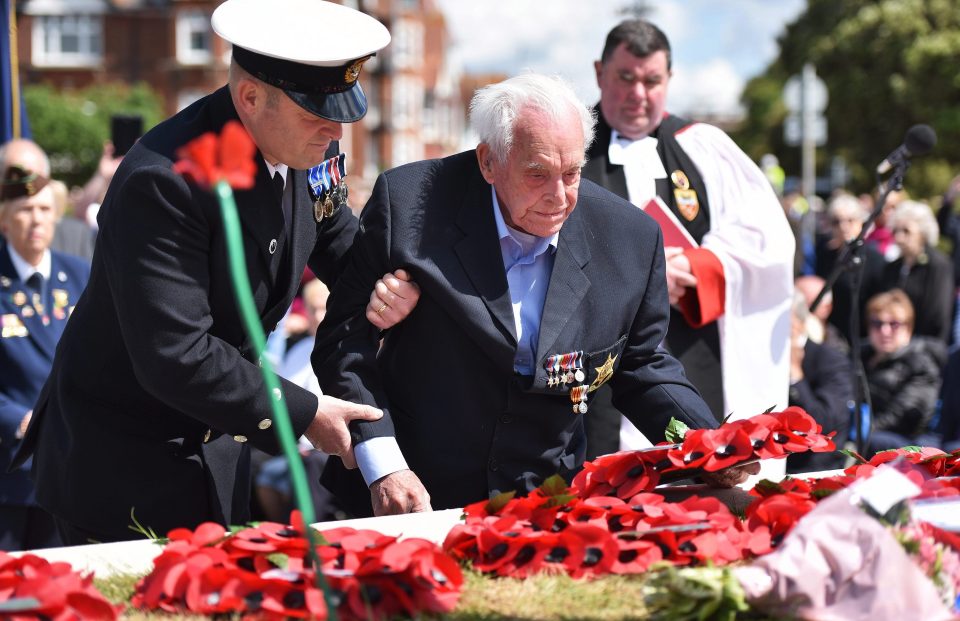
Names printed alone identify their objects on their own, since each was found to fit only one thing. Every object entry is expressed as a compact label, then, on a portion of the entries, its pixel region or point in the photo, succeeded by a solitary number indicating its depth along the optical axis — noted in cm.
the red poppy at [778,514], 240
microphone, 483
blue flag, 619
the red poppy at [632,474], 266
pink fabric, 197
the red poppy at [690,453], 260
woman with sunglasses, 712
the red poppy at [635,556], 228
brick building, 4656
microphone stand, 488
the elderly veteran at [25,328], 474
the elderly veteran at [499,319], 298
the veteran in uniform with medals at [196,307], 263
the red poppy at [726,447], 257
